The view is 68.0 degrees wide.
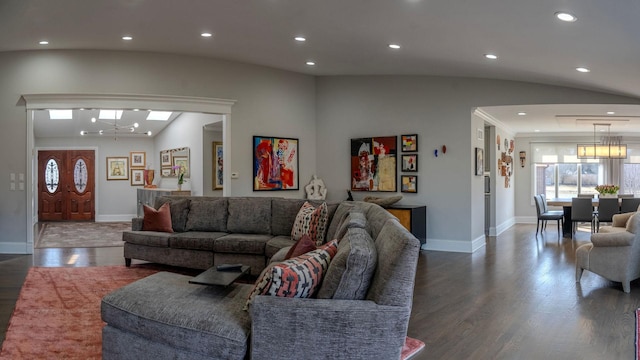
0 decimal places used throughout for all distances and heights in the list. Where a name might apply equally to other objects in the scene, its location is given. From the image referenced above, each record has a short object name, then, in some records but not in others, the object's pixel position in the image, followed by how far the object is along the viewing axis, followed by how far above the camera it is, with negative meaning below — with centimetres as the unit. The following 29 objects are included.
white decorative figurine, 817 -17
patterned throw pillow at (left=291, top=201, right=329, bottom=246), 471 -45
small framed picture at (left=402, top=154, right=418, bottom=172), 752 +25
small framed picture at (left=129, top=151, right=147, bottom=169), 1250 +58
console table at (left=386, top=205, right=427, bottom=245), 702 -59
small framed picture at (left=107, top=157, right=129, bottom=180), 1238 +35
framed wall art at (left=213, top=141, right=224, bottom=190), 960 +27
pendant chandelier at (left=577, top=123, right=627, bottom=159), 949 +51
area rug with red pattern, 305 -106
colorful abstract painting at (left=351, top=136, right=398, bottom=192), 774 +25
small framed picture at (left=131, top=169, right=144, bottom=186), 1248 +11
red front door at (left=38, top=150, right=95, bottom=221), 1216 -8
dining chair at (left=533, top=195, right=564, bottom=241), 908 -71
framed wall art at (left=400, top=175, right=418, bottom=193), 754 -8
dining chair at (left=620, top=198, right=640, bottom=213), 815 -49
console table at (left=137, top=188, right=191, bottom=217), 999 -29
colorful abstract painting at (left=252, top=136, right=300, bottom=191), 764 +27
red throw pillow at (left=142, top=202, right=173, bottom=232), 583 -48
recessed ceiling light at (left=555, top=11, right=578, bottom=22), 366 +126
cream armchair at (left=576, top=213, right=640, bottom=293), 477 -81
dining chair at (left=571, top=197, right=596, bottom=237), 853 -60
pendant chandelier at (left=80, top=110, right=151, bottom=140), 1076 +133
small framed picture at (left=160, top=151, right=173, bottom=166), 1140 +55
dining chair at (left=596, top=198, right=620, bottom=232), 828 -56
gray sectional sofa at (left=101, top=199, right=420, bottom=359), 208 -66
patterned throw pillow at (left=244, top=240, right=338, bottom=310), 220 -47
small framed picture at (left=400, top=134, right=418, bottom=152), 751 +57
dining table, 910 -69
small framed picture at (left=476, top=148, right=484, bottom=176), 749 +26
